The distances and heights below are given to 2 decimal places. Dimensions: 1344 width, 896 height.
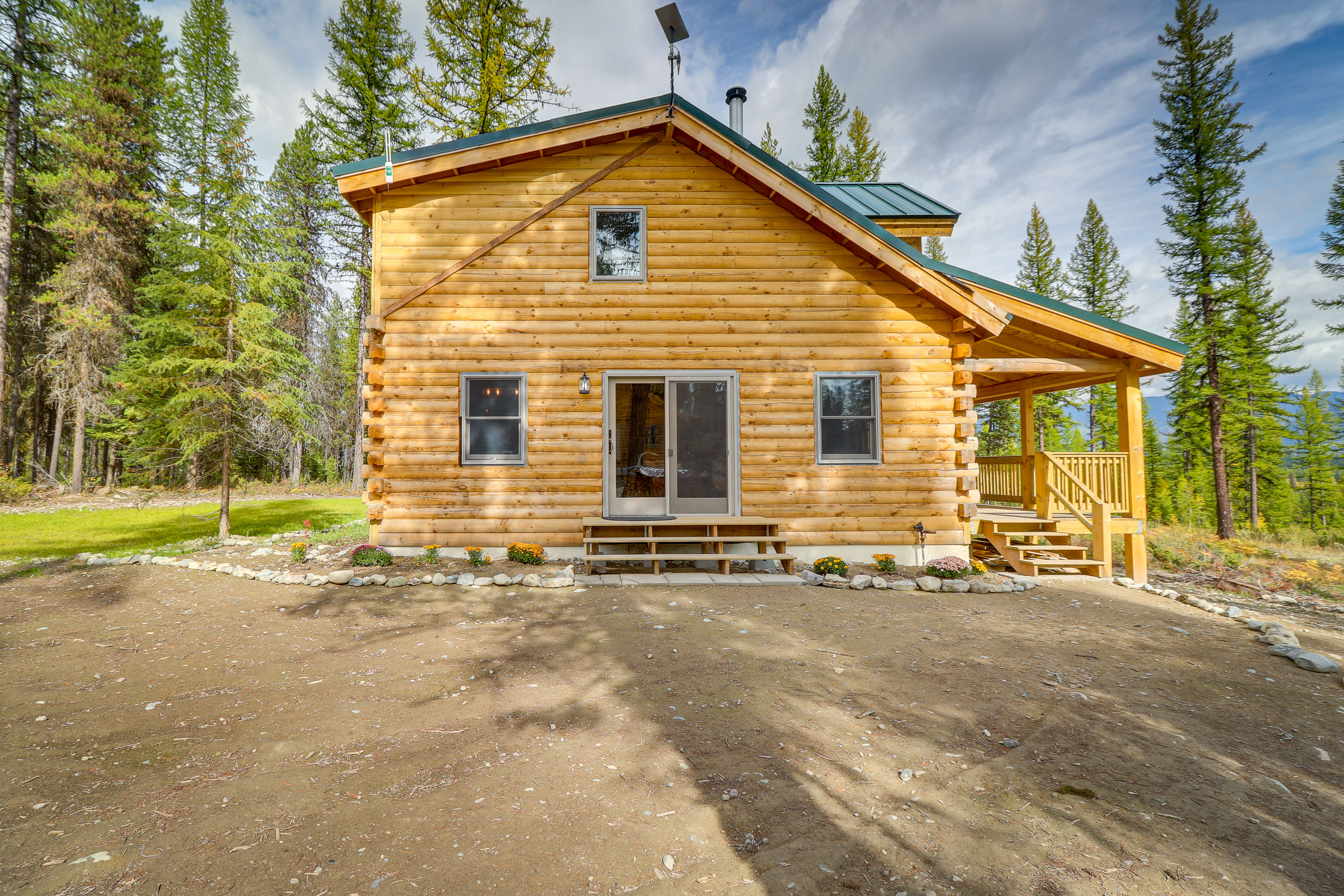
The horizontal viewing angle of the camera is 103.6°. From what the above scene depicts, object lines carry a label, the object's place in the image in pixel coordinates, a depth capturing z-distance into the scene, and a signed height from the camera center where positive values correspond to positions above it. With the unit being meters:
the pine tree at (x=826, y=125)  21.05 +13.66
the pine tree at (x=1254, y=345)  17.56 +4.50
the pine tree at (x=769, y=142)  22.20 +13.61
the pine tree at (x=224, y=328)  8.65 +2.33
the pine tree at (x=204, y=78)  15.89 +11.92
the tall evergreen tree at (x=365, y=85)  17.14 +12.54
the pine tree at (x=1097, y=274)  24.30 +8.94
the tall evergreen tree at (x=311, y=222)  18.62 +9.04
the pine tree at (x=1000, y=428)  26.67 +1.98
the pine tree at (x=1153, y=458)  32.31 +0.50
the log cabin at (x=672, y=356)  7.96 +1.70
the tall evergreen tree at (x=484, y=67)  14.65 +11.27
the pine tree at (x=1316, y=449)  29.78 +0.98
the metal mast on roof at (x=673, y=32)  7.33 +6.25
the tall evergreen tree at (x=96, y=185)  14.66 +8.13
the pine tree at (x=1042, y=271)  25.39 +9.47
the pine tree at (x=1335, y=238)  17.36 +7.63
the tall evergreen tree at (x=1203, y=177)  16.98 +9.59
